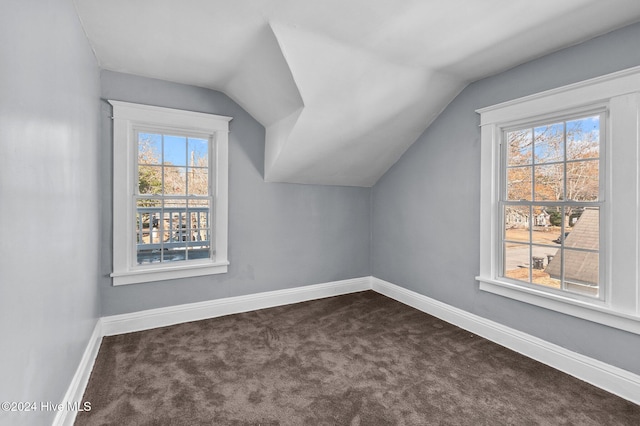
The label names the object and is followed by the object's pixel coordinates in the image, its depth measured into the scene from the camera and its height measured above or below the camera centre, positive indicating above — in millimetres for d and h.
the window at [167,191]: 2994 +212
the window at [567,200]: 2131 +112
